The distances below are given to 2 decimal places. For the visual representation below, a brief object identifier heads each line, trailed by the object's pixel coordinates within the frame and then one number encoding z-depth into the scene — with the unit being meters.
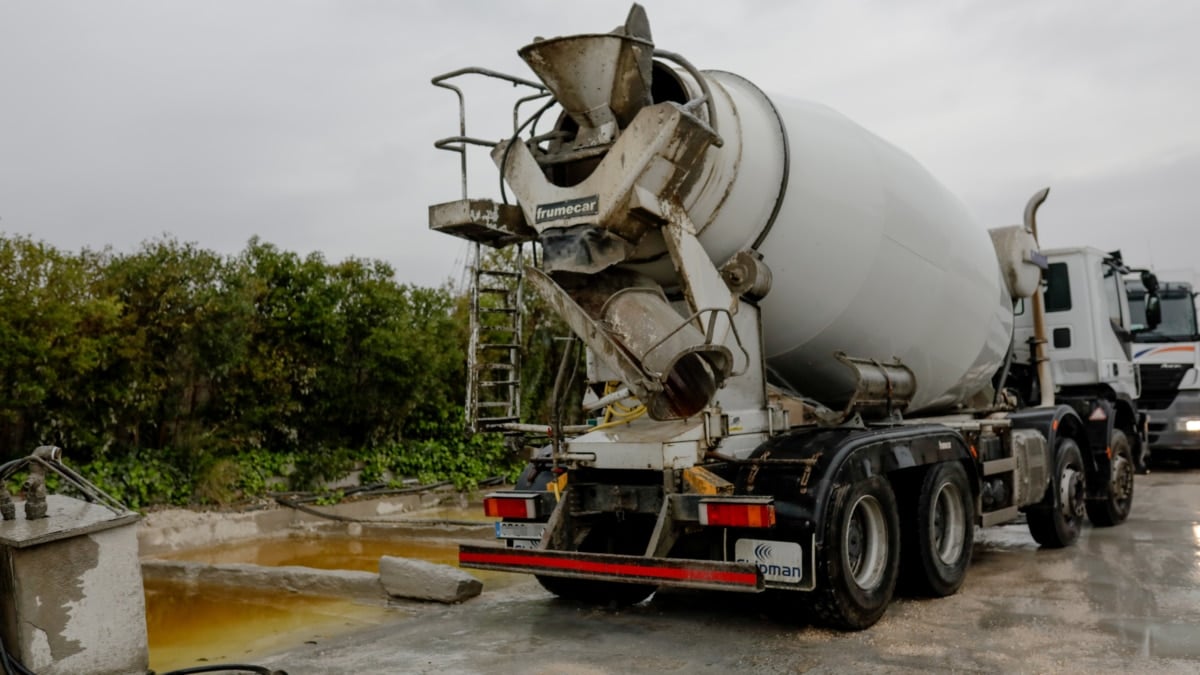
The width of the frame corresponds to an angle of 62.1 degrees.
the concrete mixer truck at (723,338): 5.54
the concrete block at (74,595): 4.37
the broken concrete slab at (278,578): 7.77
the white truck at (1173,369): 15.44
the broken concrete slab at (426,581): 7.29
